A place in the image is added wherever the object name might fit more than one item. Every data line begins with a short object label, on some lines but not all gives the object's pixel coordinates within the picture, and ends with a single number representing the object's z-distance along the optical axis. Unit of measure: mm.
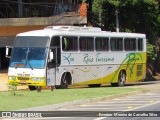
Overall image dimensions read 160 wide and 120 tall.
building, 40219
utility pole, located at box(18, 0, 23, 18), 44612
